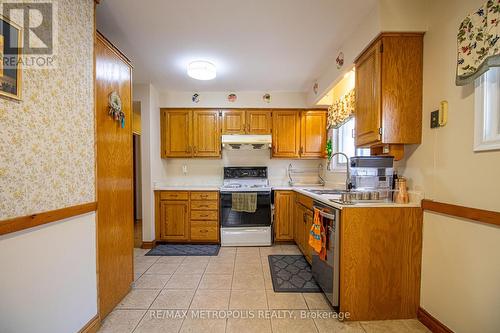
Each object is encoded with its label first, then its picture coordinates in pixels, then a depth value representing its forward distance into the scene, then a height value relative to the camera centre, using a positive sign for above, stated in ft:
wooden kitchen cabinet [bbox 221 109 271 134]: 11.57 +2.29
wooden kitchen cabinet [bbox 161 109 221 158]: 11.57 +1.92
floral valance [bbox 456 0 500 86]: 3.70 +2.36
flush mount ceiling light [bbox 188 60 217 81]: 7.90 +3.61
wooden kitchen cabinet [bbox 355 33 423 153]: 5.38 +2.02
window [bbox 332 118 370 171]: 9.79 +1.07
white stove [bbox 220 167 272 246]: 10.46 -3.04
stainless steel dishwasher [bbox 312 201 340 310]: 5.52 -2.68
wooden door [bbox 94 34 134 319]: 5.23 -0.56
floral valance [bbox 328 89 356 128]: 8.38 +2.38
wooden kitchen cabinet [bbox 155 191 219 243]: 10.69 -2.75
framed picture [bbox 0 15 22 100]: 3.11 +1.59
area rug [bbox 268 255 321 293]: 6.79 -4.14
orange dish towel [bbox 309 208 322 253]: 6.27 -2.22
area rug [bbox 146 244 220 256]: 9.56 -4.27
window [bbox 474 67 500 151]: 3.90 +1.05
